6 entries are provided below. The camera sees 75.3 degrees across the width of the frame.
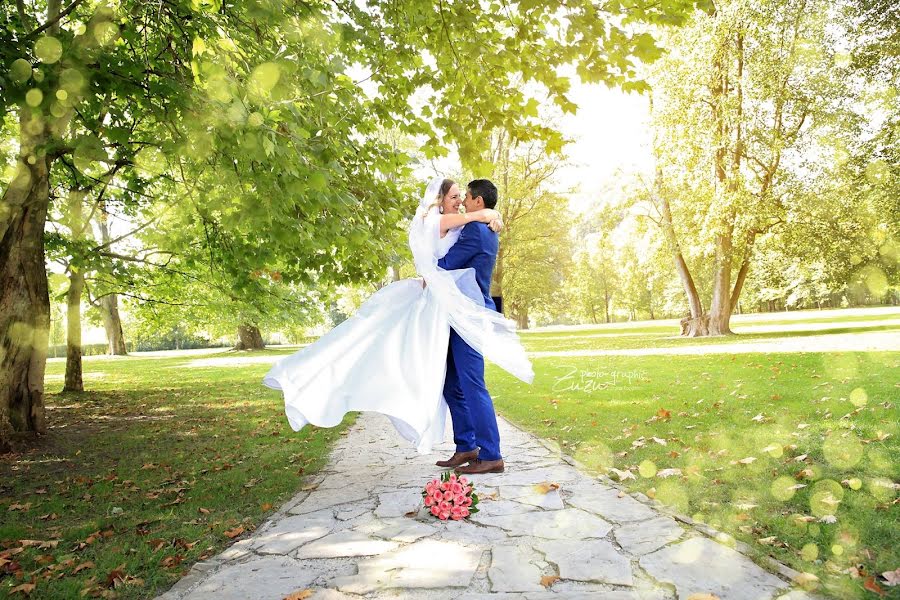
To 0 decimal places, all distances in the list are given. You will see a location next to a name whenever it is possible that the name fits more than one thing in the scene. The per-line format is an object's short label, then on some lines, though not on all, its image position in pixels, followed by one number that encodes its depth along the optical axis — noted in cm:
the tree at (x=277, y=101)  507
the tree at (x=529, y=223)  3559
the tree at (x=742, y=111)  2372
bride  521
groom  545
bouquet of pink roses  439
